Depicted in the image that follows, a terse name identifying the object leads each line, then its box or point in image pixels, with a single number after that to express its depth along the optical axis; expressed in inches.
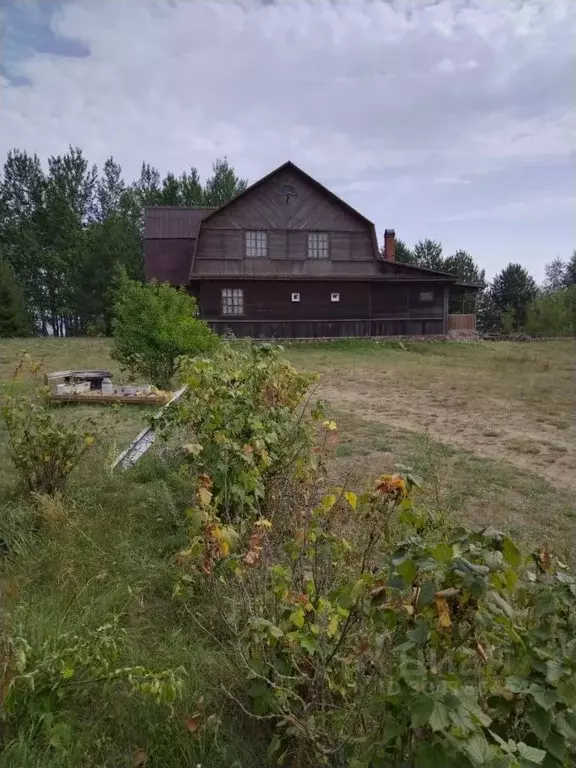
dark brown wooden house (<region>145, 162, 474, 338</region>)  943.7
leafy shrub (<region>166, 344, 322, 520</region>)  130.4
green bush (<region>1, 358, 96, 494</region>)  159.3
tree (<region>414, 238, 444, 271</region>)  2049.7
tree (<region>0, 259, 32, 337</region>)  1231.5
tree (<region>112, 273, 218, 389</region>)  377.7
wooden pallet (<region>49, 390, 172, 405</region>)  350.9
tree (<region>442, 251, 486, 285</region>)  1987.0
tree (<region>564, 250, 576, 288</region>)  1958.7
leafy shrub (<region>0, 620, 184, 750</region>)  79.5
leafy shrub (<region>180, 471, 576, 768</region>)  53.2
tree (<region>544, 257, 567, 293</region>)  2305.6
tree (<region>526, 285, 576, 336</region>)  1177.5
